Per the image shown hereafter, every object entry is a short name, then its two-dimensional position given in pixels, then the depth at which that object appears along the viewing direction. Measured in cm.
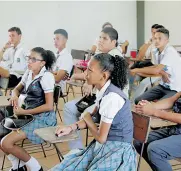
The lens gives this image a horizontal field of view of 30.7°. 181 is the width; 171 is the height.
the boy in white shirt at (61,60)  388
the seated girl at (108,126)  184
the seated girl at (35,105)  257
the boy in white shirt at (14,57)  459
